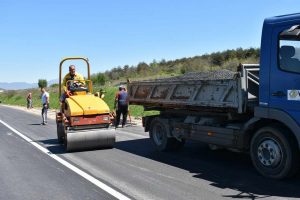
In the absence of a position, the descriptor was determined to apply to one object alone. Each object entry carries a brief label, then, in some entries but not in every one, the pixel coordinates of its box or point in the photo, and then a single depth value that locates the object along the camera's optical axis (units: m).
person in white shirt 21.61
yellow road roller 11.57
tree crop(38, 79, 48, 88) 107.68
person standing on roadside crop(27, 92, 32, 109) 43.05
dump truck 7.36
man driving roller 13.07
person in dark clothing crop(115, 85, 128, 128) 18.73
